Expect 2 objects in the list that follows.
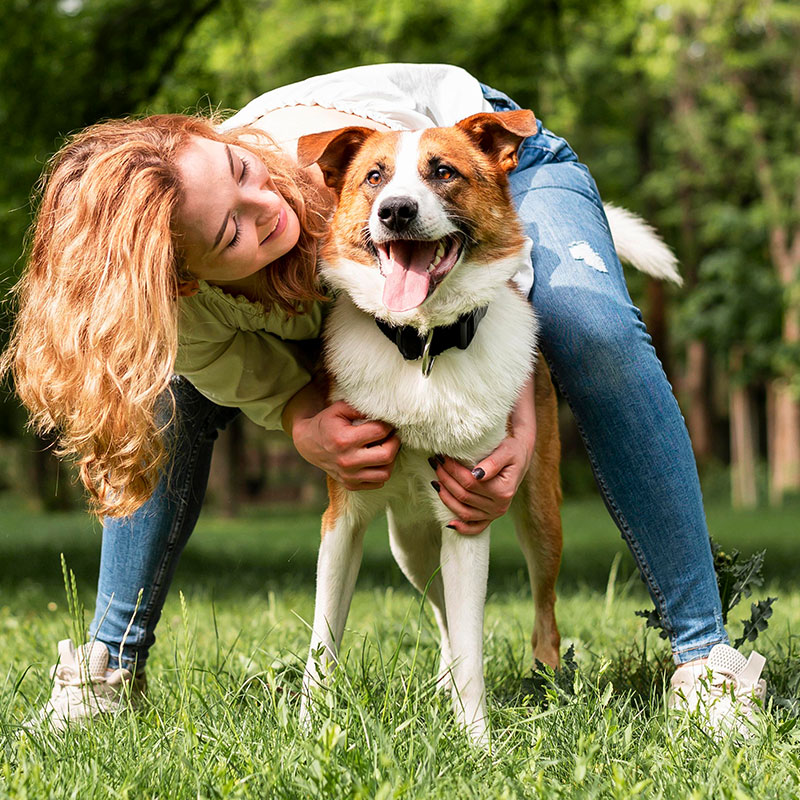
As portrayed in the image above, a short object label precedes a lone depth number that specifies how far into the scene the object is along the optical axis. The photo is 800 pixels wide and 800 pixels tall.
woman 2.32
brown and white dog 2.53
